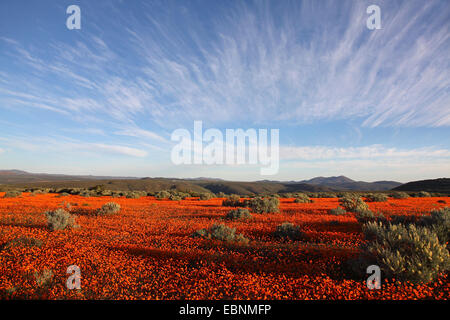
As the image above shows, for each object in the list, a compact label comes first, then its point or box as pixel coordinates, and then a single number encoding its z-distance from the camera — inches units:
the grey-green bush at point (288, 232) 331.9
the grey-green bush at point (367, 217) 433.1
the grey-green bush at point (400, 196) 1169.3
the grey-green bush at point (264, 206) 620.7
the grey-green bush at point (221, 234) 313.8
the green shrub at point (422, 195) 1271.9
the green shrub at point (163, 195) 1282.2
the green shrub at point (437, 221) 240.8
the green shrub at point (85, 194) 1228.2
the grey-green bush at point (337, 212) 569.0
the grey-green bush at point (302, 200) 990.3
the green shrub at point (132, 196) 1254.4
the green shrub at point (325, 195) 1409.8
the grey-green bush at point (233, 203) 821.4
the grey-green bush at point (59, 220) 373.1
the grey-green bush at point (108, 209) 554.9
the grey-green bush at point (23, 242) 271.0
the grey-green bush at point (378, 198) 974.9
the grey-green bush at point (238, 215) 501.7
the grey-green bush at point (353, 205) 551.2
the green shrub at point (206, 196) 1197.0
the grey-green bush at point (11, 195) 950.8
